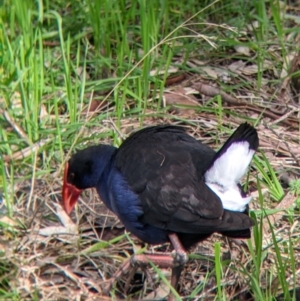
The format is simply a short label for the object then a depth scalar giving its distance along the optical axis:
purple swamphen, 7.51
